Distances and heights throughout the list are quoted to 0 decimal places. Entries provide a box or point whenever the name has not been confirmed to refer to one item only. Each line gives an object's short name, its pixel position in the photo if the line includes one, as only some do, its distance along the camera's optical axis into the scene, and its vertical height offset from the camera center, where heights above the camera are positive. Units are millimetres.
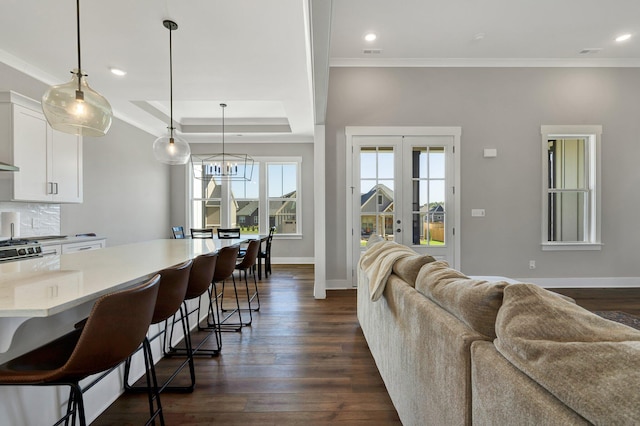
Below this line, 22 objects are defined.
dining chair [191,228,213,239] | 5110 -434
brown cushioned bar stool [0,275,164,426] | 1001 -507
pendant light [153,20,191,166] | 3061 +648
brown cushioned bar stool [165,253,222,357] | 1988 -444
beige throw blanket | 1844 -383
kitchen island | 1044 -315
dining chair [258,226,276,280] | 5361 -831
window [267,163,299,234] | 7062 +326
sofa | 589 -391
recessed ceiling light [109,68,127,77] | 3367 +1624
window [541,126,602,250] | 4410 +268
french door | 4395 +319
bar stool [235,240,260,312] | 3043 -481
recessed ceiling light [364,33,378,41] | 3734 +2232
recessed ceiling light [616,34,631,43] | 3818 +2261
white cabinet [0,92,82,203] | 3014 +637
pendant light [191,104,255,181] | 5433 +981
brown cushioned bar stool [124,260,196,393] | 1516 -427
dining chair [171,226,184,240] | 5214 -391
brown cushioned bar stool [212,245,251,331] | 2479 -449
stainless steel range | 2637 -363
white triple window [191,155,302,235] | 7043 +251
